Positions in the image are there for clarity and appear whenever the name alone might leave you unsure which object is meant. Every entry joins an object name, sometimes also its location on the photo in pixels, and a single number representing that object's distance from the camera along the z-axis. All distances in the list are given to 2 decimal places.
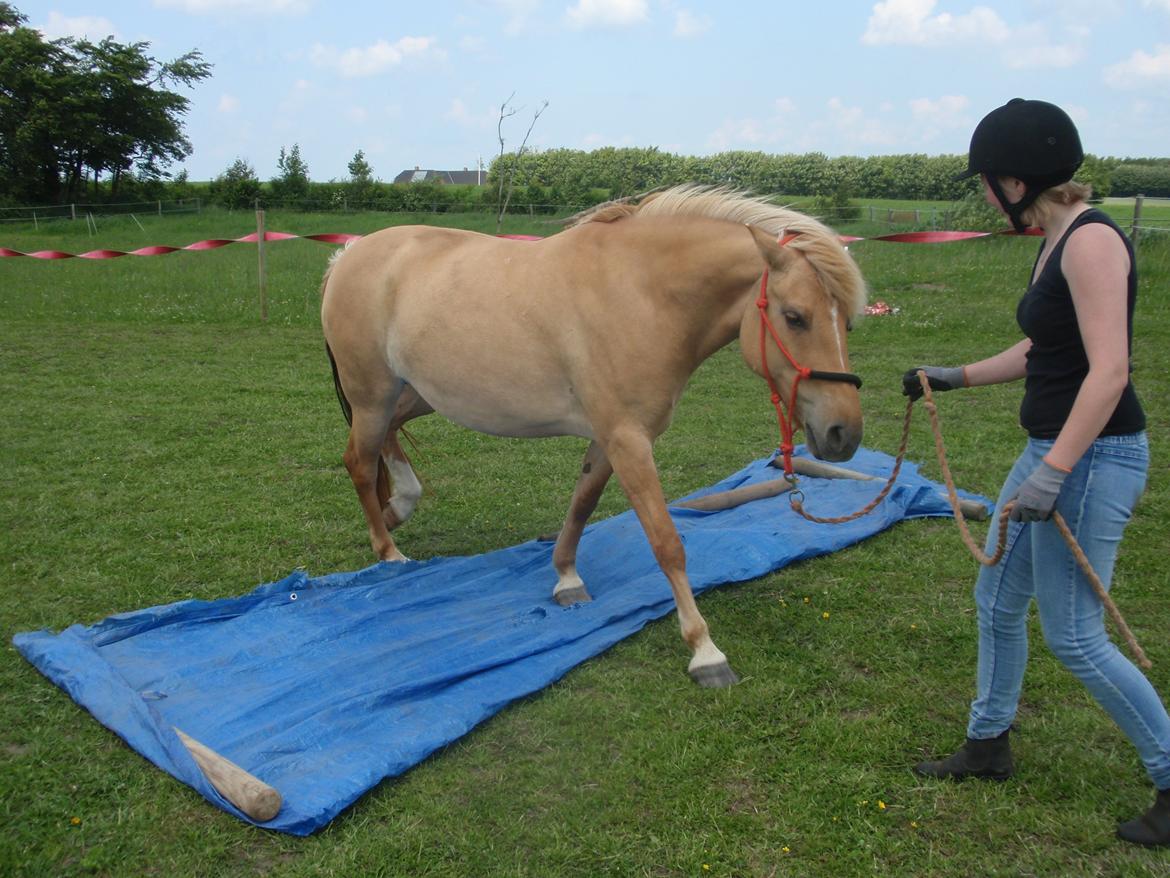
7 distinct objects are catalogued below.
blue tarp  3.16
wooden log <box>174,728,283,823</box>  2.77
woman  2.27
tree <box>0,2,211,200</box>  34.53
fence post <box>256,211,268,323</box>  12.81
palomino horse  3.39
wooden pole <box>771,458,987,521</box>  5.72
